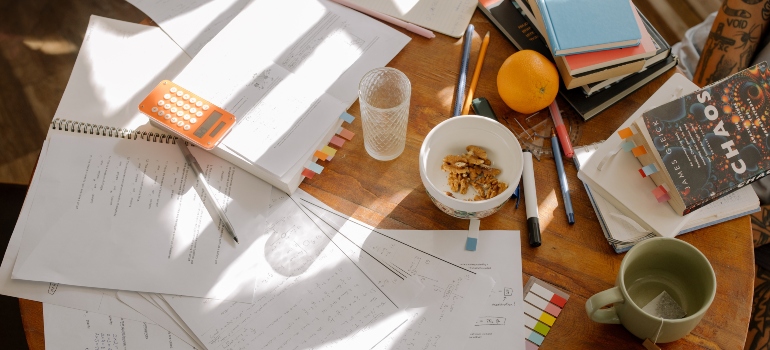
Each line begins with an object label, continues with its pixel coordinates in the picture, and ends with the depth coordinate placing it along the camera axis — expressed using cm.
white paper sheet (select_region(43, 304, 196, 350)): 85
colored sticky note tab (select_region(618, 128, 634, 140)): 99
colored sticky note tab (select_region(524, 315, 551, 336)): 87
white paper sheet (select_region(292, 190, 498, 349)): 86
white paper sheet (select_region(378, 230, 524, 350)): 86
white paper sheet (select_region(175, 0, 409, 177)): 100
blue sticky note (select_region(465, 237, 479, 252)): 93
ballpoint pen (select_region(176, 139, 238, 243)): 94
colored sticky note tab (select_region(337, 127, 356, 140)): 104
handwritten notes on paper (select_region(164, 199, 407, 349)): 86
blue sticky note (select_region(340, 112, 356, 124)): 102
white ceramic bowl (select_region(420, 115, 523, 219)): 91
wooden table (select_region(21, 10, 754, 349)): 87
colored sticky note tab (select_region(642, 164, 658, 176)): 94
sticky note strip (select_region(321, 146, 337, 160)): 101
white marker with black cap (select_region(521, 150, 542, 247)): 93
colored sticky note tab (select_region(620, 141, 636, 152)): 98
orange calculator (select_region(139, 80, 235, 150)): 99
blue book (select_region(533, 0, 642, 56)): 100
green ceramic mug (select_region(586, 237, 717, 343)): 80
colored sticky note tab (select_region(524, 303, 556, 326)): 88
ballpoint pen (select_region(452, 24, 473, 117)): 106
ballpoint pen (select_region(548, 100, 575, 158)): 101
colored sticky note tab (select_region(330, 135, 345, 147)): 103
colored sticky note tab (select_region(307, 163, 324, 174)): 99
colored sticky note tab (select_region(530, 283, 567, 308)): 89
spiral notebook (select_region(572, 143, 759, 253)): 93
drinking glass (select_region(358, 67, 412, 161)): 96
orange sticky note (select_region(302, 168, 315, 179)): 100
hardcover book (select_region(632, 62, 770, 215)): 91
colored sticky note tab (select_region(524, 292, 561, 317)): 88
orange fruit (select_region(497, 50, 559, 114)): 99
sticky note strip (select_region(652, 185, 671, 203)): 94
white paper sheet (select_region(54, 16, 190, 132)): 106
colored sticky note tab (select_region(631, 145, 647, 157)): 96
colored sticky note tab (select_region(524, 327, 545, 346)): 86
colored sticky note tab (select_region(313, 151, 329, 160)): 101
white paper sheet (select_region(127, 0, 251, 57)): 114
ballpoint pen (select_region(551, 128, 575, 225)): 96
